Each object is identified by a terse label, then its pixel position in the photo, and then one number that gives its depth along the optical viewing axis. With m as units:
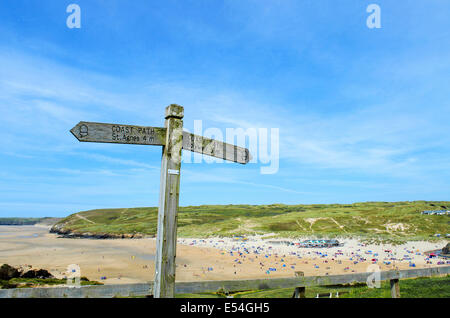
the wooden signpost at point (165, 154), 5.48
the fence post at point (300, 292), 7.31
